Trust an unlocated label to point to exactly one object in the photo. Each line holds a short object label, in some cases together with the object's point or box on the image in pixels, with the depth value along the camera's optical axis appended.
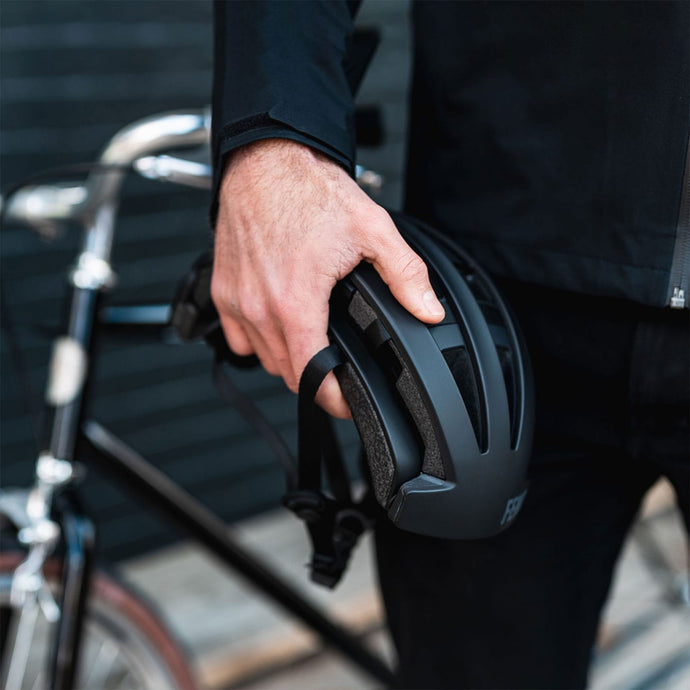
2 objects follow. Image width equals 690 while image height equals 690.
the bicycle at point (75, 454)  1.11
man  0.85
